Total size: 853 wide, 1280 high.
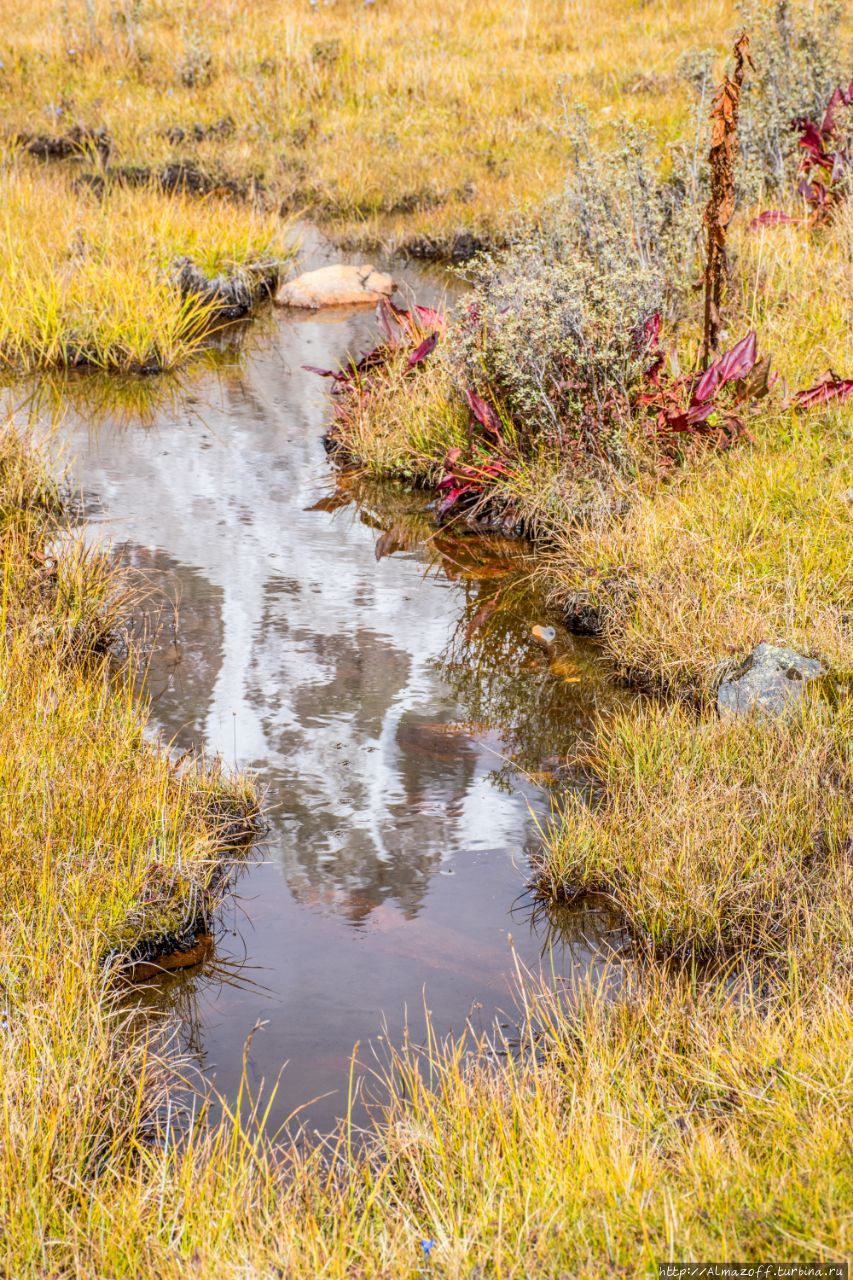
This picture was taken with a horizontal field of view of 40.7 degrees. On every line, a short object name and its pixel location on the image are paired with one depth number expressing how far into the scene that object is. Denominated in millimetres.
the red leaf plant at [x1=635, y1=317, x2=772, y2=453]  5301
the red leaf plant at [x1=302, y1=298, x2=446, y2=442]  6754
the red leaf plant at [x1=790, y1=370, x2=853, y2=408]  5238
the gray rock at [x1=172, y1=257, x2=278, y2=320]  8875
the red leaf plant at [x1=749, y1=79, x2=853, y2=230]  7297
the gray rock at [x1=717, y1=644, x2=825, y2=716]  3717
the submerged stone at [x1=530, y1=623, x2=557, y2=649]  4793
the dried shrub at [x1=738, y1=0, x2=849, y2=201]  8078
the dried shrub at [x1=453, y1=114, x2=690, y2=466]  5398
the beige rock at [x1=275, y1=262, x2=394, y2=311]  9414
